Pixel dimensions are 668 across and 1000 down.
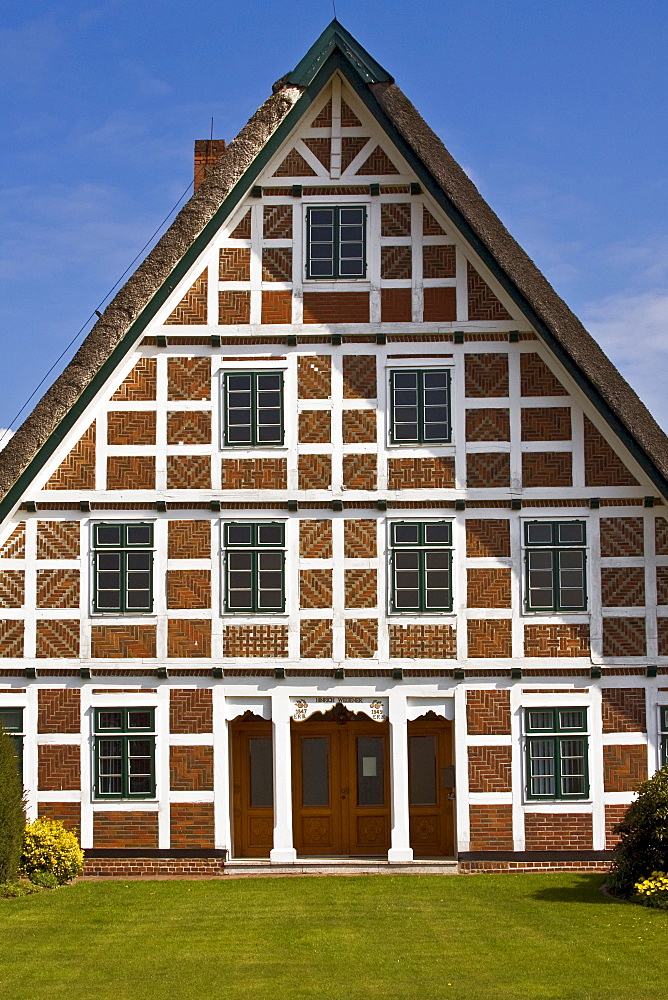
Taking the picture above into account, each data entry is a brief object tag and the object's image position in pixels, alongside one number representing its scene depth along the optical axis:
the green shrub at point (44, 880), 18.14
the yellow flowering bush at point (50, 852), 18.44
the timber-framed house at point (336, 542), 19.47
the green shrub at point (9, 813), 17.59
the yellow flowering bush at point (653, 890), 16.19
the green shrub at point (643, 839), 16.60
